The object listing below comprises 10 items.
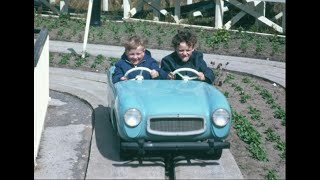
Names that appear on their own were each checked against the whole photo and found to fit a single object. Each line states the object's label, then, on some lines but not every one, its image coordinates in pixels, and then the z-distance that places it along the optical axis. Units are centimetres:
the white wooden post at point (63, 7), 1404
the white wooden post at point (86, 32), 974
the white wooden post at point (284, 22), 1207
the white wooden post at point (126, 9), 1352
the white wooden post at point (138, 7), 1362
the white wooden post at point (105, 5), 1490
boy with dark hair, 616
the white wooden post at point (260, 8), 1267
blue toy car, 526
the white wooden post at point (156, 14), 1344
